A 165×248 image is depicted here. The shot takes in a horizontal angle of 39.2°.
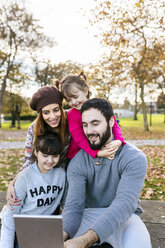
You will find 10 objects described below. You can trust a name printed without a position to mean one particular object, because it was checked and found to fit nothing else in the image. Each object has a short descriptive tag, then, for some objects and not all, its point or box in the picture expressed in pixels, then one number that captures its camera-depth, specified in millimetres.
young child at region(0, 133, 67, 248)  2459
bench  2508
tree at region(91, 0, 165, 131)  13531
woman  2682
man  1945
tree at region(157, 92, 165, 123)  34288
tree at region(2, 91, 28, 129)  27750
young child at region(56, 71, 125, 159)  2492
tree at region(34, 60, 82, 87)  24719
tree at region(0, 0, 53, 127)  15883
